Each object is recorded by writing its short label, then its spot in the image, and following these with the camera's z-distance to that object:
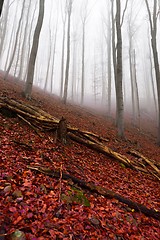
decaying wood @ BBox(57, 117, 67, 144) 4.72
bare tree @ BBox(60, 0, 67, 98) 20.52
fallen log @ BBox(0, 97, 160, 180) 4.92
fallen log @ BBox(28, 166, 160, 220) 2.89
